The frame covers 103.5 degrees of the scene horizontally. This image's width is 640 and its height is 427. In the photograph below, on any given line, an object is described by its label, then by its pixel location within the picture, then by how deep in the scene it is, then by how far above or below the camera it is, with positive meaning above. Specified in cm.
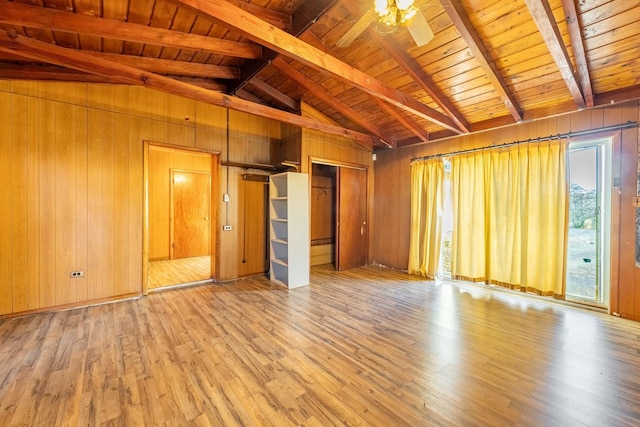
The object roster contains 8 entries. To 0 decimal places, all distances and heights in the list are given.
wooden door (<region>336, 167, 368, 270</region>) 536 -18
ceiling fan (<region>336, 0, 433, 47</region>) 177 +145
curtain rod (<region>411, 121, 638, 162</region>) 306 +104
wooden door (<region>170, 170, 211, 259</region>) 639 -10
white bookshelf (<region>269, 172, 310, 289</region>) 426 -33
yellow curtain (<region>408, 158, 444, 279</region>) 471 -10
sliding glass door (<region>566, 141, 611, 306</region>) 334 -16
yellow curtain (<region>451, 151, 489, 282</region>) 420 -8
